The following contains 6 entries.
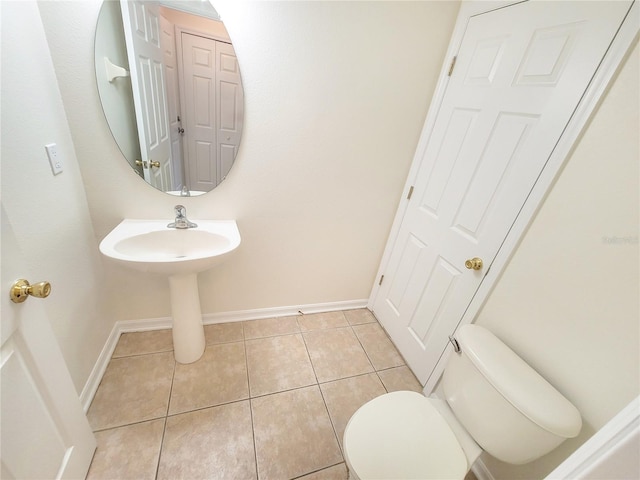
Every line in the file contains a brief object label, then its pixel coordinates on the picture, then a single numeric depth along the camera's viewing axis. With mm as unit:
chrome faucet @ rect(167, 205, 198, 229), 1307
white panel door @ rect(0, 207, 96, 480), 617
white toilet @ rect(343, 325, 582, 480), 801
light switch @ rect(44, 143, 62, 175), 953
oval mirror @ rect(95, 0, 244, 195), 1076
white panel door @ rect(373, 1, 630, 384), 873
